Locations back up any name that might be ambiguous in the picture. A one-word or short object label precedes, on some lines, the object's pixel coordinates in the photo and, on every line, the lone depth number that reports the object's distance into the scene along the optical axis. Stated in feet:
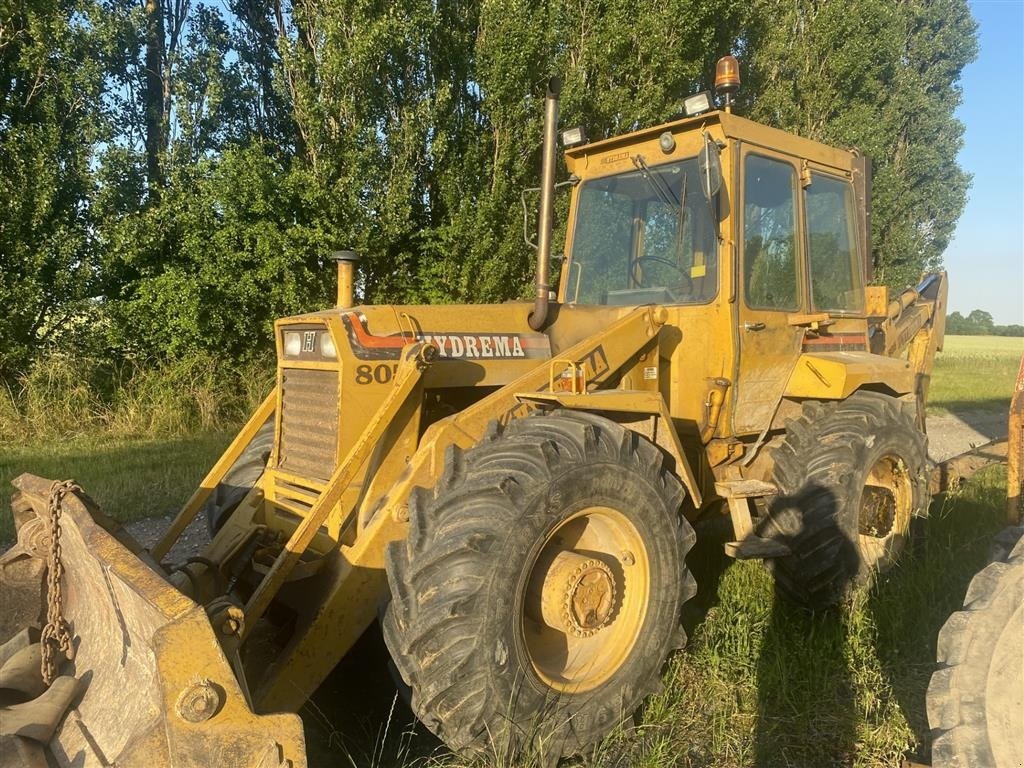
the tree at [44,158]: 31.58
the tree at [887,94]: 55.47
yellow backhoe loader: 8.68
